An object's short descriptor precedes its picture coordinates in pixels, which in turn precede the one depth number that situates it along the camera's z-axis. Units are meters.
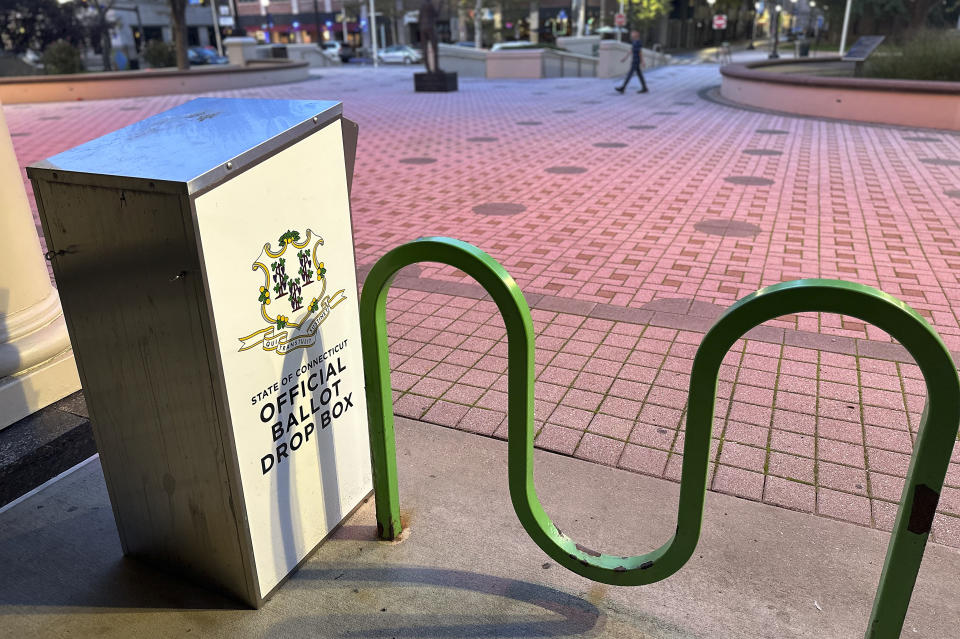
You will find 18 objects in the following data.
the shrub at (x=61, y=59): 25.84
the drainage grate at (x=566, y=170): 9.82
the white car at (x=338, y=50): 44.56
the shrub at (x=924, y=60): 14.23
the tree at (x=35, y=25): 33.75
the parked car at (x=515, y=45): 29.41
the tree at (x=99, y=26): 35.09
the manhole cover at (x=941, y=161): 9.82
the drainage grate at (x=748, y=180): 8.88
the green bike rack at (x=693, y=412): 1.59
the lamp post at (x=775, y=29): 35.41
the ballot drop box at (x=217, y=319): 1.94
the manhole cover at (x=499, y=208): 7.75
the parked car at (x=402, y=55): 42.09
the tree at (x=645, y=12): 54.50
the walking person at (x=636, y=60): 19.23
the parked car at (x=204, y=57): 40.47
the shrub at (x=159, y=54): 29.83
